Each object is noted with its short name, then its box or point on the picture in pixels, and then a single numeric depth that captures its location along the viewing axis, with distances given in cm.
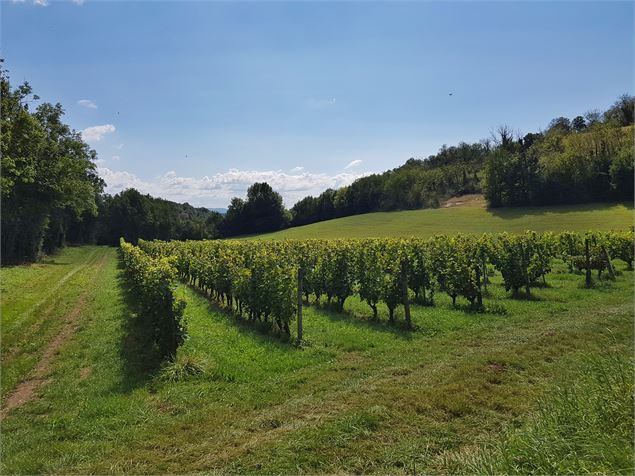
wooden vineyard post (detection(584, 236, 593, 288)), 1840
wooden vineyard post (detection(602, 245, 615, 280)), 1961
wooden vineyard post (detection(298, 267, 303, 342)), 1096
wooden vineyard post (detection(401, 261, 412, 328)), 1243
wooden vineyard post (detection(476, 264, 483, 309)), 1447
